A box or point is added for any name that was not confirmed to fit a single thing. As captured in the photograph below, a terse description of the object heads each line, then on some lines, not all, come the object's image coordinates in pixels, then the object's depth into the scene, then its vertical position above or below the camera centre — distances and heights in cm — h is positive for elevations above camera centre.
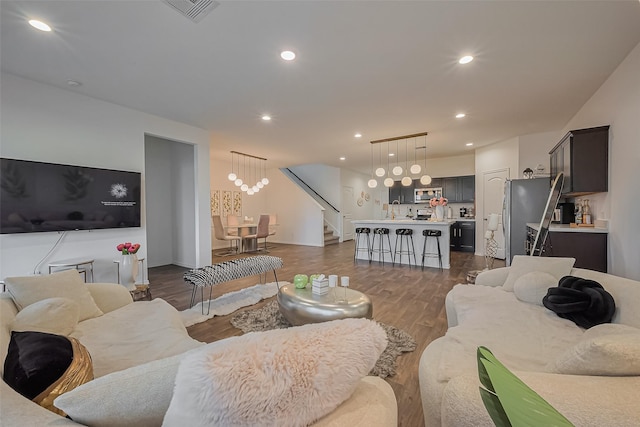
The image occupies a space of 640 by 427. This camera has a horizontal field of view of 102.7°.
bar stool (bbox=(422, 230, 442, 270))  542 -74
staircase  924 -105
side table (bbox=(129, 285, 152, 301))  309 -101
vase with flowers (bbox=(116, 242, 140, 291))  329 -74
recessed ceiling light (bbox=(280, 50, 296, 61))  261 +161
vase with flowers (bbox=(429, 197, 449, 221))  594 +4
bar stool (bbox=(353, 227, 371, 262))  635 -77
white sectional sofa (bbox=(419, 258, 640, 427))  70 -67
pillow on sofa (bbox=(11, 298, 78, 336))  149 -65
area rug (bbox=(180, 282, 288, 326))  303 -125
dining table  783 -99
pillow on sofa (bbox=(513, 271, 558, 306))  211 -65
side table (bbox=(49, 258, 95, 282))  313 -66
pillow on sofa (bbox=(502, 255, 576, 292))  224 -53
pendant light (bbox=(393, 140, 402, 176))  552 +84
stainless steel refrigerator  486 +2
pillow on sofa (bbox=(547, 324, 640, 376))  78 -48
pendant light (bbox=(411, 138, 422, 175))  533 +89
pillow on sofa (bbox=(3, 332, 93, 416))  89 -59
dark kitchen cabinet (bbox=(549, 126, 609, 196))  318 +61
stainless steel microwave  827 +51
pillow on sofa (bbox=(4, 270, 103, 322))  173 -57
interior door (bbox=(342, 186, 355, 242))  982 -10
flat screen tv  298 +18
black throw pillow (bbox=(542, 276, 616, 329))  166 -64
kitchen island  548 -62
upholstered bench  301 -78
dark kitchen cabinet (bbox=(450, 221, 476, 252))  710 -79
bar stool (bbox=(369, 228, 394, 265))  610 -87
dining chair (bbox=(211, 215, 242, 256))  728 -63
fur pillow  56 -41
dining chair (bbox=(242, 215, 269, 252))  784 -53
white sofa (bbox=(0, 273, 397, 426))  68 -54
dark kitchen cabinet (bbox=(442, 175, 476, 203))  768 +63
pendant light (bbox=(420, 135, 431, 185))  567 +65
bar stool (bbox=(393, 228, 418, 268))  581 -75
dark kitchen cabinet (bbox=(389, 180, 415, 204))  889 +57
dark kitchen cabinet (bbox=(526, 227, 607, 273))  317 -51
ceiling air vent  196 +161
